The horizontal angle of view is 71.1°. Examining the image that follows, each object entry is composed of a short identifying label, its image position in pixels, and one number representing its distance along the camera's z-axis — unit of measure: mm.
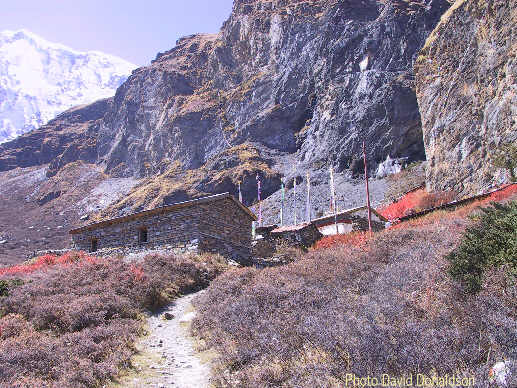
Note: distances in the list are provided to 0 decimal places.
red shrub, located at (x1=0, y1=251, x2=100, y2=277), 16641
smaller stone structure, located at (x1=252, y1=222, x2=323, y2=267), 24962
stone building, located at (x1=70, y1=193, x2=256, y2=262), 19844
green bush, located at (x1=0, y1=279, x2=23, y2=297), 11398
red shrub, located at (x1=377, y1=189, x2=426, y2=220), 37712
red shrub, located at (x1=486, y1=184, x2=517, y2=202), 20250
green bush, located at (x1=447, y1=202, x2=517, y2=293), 6049
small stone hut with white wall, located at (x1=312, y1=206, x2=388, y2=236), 30141
